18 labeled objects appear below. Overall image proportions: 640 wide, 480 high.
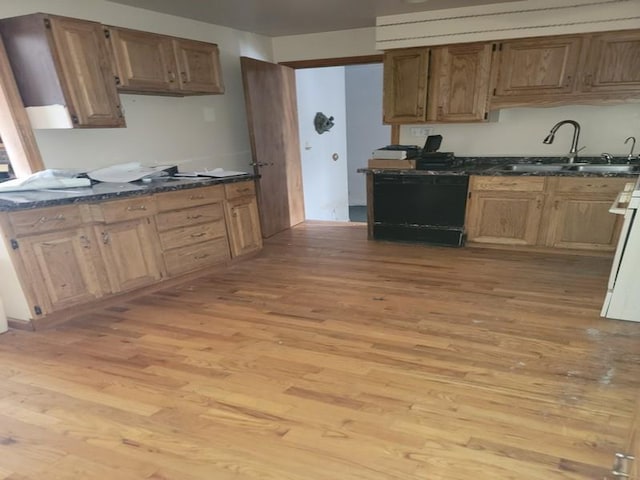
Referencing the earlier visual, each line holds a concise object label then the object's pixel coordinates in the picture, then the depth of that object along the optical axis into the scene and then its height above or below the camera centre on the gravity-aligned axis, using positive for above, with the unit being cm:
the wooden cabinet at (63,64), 244 +38
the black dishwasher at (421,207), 362 -97
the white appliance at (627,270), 219 -101
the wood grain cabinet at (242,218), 345 -93
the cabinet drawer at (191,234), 305 -94
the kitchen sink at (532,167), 358 -65
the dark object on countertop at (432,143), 375 -39
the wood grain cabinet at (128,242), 269 -85
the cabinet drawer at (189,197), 297 -63
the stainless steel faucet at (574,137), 343 -37
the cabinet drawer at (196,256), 310 -113
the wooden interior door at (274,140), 407 -32
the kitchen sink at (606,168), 327 -64
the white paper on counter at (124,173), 295 -40
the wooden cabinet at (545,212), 321 -98
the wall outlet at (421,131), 417 -29
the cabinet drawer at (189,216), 300 -78
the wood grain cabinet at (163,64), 284 +42
